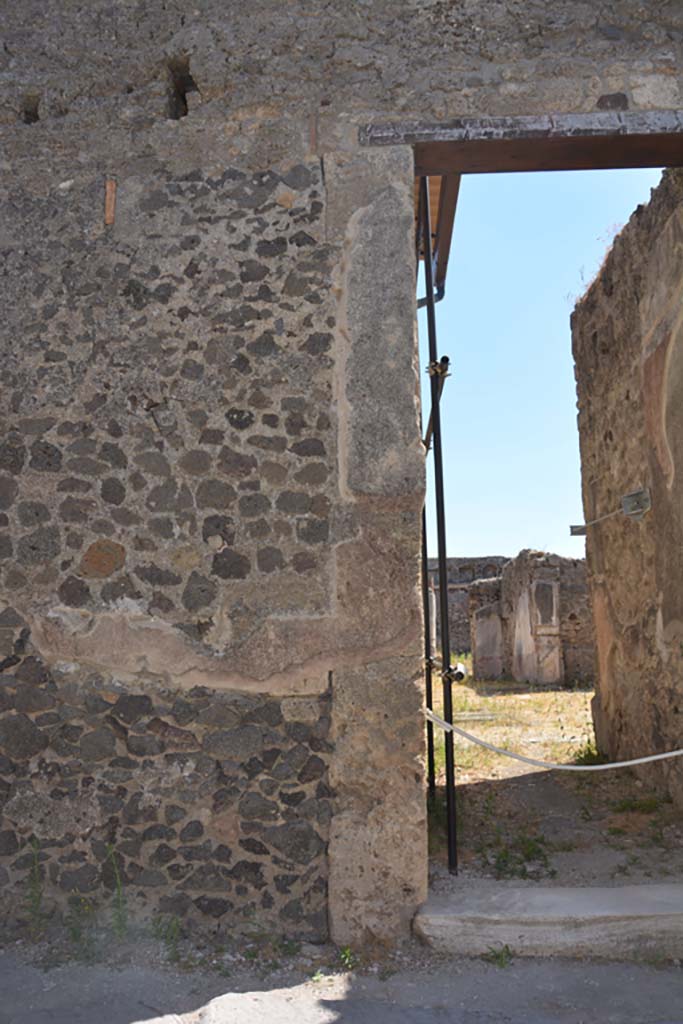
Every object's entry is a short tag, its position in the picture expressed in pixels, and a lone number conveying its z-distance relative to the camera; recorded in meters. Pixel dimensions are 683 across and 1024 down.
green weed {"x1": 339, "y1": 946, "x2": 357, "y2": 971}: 3.30
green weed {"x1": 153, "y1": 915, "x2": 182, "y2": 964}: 3.39
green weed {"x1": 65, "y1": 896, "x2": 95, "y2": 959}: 3.43
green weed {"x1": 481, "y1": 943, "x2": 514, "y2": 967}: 3.28
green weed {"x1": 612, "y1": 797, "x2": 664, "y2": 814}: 5.16
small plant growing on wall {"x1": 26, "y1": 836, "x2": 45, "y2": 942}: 3.48
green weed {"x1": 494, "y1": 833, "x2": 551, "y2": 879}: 4.07
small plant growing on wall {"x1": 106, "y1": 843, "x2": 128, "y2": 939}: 3.45
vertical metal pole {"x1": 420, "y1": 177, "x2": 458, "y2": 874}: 3.95
